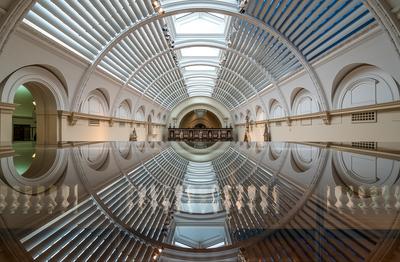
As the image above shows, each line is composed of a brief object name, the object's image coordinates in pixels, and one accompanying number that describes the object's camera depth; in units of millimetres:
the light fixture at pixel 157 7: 11404
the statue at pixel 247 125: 29778
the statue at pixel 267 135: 22719
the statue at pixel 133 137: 23109
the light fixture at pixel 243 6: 11606
